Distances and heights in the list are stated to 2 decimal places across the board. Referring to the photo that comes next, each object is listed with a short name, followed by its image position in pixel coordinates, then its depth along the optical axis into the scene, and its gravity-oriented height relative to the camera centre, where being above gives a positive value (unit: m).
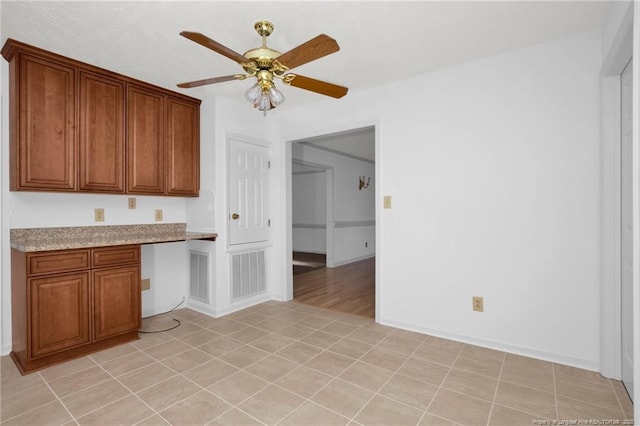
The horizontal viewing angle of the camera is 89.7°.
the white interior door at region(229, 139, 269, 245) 3.63 +0.21
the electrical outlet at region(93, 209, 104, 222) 3.04 -0.03
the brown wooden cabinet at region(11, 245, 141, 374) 2.26 -0.69
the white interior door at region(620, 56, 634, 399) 1.95 -0.12
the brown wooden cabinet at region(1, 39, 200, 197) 2.42 +0.72
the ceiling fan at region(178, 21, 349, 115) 1.69 +0.86
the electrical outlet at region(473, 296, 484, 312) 2.68 -0.79
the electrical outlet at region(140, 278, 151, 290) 3.40 -0.77
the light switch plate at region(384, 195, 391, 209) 3.17 +0.08
